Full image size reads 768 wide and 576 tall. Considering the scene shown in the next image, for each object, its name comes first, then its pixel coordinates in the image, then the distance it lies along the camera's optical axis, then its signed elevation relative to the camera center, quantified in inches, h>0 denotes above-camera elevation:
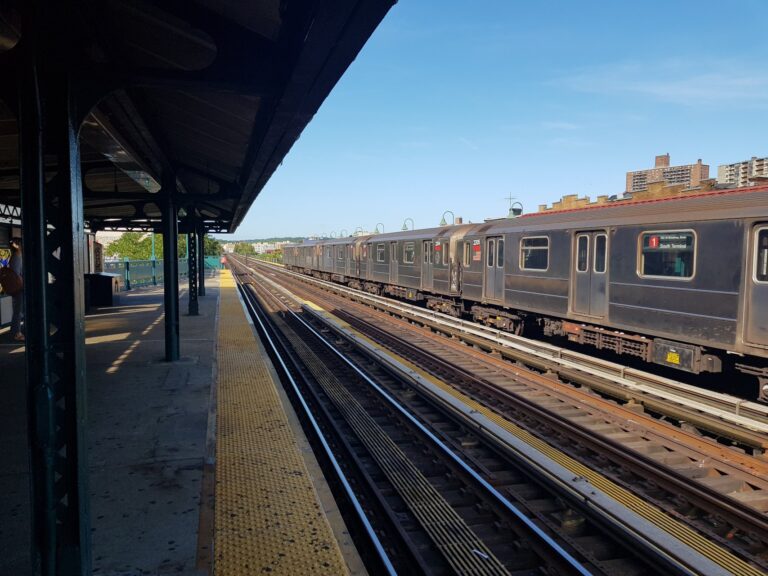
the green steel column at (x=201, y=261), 830.5 -10.5
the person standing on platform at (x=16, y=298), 454.8 -39.1
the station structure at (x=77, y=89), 124.0 +45.2
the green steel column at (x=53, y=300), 123.9 -10.8
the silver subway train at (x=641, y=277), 301.0 -14.3
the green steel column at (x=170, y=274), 416.8 -15.0
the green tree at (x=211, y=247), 2506.2 +41.6
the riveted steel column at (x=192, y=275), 731.5 -27.0
